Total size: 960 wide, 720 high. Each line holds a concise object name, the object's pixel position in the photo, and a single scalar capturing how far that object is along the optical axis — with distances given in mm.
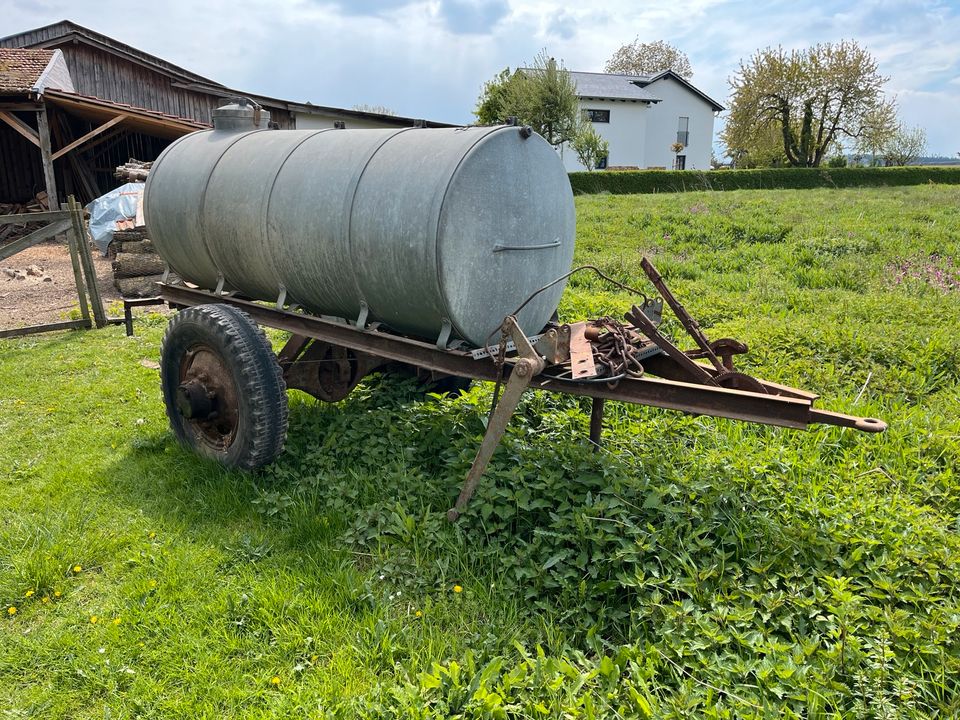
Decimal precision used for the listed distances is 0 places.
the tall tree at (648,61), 64625
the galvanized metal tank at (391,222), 3697
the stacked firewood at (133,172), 13984
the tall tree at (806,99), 40031
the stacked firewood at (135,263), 11688
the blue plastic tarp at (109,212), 13539
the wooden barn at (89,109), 15492
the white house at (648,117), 46500
